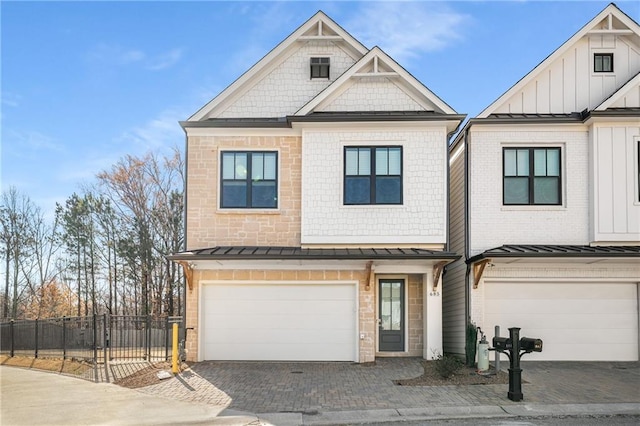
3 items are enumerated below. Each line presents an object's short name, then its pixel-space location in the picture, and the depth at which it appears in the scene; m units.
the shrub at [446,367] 11.76
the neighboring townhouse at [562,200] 14.25
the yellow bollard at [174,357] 12.63
